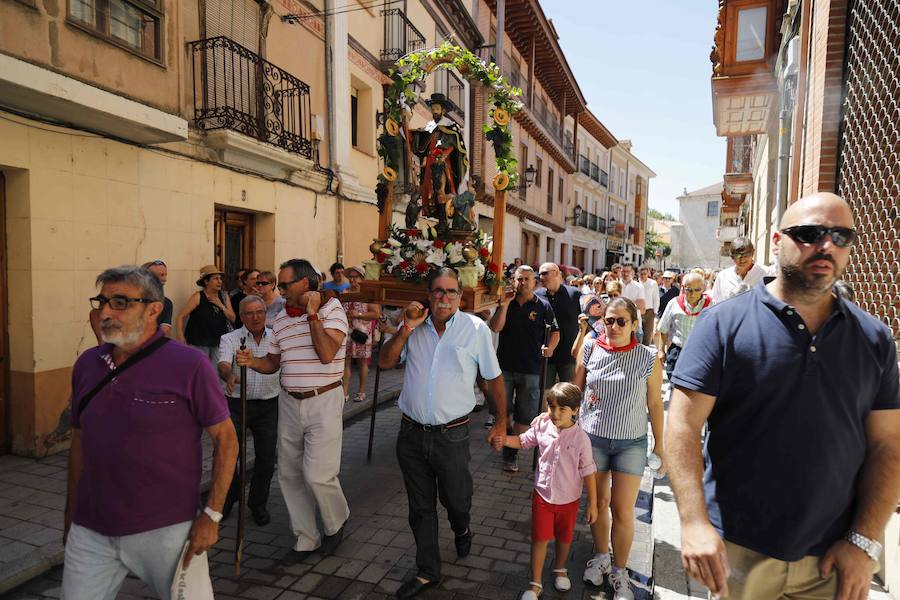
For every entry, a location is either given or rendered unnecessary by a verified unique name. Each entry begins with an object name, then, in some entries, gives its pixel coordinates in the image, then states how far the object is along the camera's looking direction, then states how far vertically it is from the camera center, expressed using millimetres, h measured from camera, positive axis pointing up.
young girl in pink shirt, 3459 -1291
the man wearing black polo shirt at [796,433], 1959 -553
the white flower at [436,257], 5043 +114
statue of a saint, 5438 +1081
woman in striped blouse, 3543 -959
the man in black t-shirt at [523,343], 5832 -744
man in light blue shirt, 3609 -869
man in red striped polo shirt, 3951 -1016
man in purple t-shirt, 2436 -839
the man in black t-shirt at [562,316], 6316 -492
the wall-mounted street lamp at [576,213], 30969 +3250
